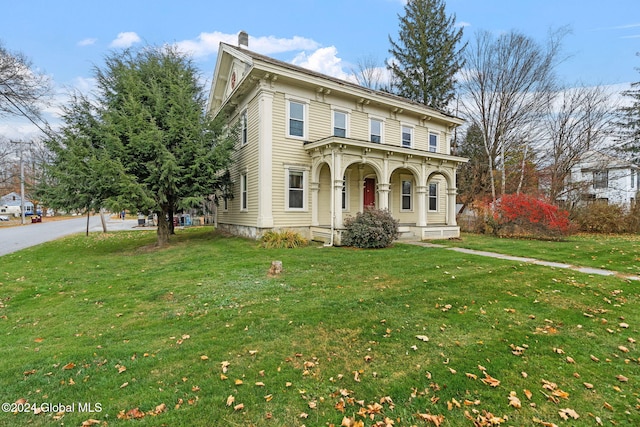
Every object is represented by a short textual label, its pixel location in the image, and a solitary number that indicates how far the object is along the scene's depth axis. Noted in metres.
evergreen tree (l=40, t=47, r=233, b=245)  10.53
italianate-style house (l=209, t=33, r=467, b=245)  12.01
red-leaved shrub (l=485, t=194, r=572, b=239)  13.01
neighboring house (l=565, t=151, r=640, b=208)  21.09
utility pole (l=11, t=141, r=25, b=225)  30.82
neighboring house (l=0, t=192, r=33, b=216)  62.00
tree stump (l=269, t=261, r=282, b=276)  7.07
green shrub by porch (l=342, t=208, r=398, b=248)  10.55
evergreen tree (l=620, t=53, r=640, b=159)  23.91
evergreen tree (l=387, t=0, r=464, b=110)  26.78
